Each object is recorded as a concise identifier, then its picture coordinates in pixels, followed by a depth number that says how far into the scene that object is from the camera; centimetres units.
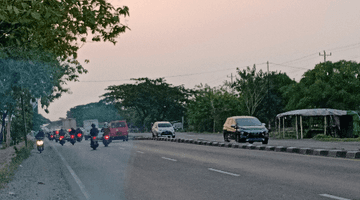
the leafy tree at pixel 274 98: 6879
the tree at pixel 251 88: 6625
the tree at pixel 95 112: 15588
